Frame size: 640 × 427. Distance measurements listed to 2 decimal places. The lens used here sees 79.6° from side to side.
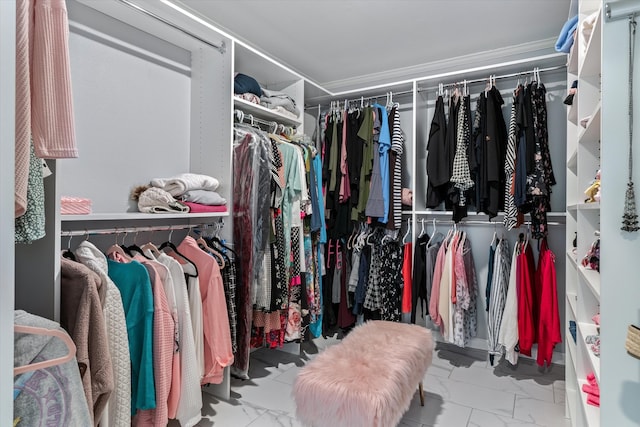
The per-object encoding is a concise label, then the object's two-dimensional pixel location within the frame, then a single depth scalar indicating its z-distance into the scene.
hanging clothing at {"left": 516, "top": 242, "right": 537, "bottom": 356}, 2.63
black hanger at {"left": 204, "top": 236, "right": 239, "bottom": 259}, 2.34
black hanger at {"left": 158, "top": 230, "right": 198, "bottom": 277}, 2.10
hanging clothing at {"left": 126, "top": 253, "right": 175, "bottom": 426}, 1.69
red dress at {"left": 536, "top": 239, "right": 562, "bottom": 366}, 2.56
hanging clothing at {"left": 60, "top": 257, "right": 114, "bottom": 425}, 1.31
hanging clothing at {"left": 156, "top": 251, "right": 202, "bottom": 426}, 1.83
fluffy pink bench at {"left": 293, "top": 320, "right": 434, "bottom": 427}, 1.56
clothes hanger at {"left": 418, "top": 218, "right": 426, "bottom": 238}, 3.22
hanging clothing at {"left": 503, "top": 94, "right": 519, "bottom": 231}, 2.62
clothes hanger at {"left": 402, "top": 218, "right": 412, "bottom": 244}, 3.39
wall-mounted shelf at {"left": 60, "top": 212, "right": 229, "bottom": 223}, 1.65
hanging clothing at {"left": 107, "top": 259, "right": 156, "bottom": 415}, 1.65
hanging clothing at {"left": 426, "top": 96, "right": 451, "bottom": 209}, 2.97
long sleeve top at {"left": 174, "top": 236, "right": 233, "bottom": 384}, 2.06
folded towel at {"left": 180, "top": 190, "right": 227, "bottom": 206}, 2.16
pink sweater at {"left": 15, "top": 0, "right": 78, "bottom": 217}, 0.98
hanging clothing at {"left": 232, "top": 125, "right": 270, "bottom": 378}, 2.37
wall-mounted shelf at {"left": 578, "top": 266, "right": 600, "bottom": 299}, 1.30
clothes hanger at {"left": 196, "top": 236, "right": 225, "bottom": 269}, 2.22
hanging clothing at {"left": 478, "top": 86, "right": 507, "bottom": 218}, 2.74
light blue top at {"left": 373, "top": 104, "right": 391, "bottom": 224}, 3.06
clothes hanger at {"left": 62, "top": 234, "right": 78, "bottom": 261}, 1.69
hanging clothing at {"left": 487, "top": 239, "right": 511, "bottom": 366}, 2.75
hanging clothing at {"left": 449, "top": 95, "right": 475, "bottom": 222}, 2.86
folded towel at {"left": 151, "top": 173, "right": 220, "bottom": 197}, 2.14
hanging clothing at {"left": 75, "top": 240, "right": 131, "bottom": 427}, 1.50
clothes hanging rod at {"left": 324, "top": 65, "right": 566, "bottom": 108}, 2.77
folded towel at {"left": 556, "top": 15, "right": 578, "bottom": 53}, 1.97
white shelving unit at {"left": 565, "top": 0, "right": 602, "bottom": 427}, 1.49
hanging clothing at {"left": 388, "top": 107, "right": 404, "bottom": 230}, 3.09
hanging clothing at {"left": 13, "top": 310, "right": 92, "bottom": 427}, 1.02
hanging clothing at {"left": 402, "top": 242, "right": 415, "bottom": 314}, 3.11
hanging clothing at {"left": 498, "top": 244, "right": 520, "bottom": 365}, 2.64
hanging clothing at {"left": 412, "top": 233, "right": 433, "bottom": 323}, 3.07
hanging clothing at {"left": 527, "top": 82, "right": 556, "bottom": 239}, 2.54
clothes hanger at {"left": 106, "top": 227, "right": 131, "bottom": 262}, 1.90
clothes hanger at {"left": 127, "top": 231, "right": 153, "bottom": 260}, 1.99
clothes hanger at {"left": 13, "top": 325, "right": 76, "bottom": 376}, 0.88
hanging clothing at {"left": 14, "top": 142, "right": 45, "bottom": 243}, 1.01
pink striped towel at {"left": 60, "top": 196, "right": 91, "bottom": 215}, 1.62
